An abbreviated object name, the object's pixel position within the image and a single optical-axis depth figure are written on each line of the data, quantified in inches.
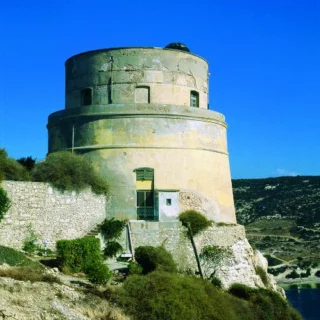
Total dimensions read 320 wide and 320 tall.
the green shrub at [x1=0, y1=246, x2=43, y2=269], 761.0
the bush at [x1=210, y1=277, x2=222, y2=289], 929.7
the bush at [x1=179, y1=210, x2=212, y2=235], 991.0
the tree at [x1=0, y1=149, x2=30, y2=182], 912.9
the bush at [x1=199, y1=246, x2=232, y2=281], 970.1
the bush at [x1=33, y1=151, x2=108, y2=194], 932.0
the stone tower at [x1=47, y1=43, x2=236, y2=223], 1018.7
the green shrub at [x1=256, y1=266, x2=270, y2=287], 1077.8
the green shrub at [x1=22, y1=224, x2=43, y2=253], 875.4
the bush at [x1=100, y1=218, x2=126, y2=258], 959.6
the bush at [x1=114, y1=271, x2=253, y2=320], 660.1
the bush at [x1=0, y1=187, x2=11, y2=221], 847.7
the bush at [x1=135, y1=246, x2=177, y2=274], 834.2
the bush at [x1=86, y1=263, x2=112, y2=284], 723.4
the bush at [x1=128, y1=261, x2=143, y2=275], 810.2
